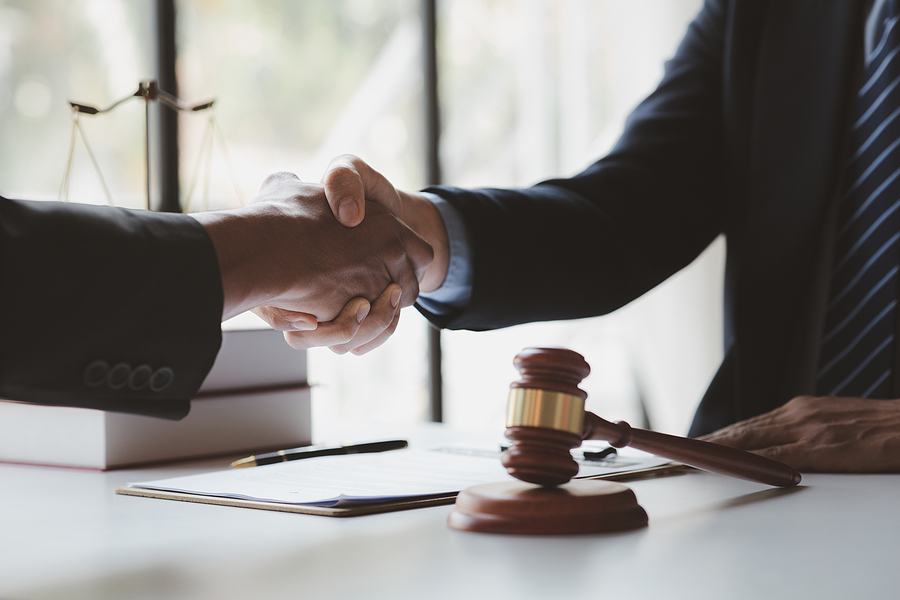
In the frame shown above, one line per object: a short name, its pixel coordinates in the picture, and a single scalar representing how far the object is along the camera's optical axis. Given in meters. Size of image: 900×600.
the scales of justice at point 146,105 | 1.14
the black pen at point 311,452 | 0.94
